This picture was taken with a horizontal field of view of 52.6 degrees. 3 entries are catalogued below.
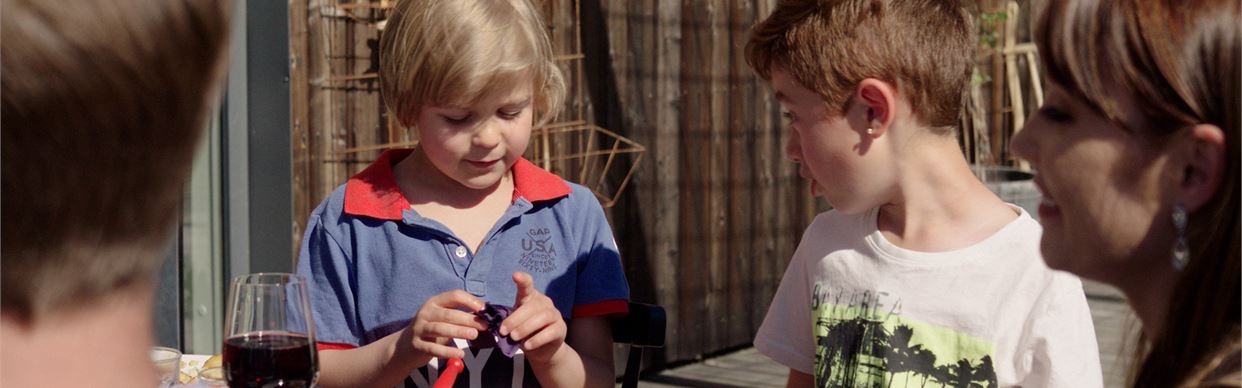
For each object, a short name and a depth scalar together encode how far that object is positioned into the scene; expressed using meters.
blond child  2.15
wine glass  1.62
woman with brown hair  1.11
